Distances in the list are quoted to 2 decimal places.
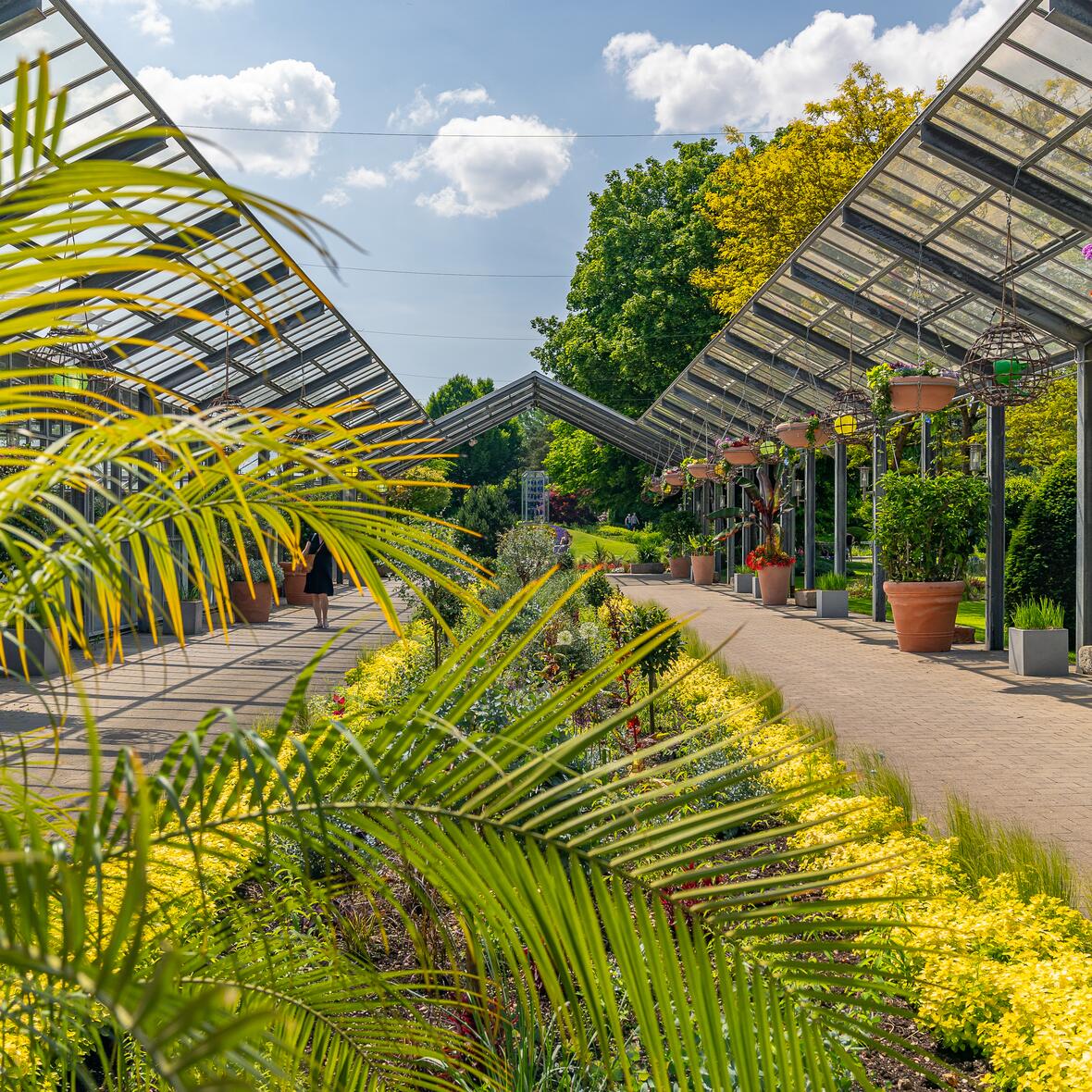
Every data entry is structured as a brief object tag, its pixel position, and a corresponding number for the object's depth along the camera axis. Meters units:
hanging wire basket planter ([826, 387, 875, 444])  12.34
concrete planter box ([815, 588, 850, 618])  15.25
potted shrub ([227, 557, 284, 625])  15.52
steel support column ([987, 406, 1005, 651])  11.02
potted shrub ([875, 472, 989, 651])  10.88
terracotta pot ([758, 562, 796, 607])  17.66
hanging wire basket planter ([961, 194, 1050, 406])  8.61
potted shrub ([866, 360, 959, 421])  9.85
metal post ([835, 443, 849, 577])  16.88
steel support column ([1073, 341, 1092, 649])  9.52
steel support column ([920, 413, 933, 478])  12.51
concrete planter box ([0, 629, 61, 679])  9.40
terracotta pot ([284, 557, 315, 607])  19.45
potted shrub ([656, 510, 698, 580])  26.39
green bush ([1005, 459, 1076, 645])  11.31
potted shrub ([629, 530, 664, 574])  28.08
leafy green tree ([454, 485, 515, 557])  24.03
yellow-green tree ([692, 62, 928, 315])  21.70
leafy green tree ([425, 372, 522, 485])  52.94
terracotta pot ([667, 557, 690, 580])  26.34
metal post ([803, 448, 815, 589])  17.62
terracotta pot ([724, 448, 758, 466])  17.03
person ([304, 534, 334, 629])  13.30
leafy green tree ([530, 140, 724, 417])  32.47
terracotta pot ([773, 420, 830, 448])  13.90
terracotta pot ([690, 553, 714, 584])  23.36
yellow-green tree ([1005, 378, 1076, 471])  18.09
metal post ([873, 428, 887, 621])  14.38
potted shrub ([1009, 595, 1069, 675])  9.37
